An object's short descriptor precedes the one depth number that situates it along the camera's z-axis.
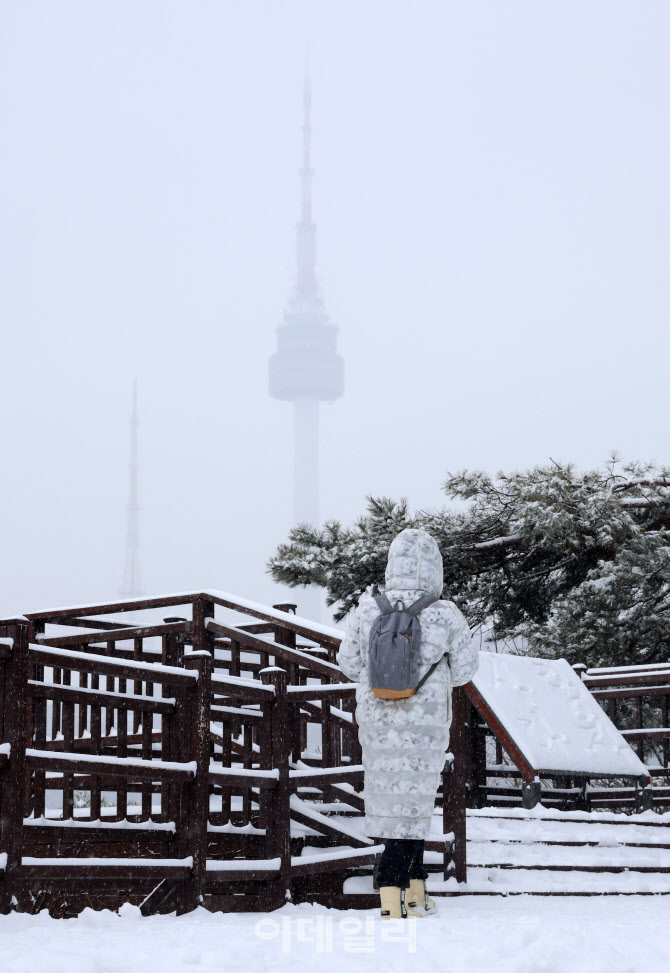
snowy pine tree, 13.90
